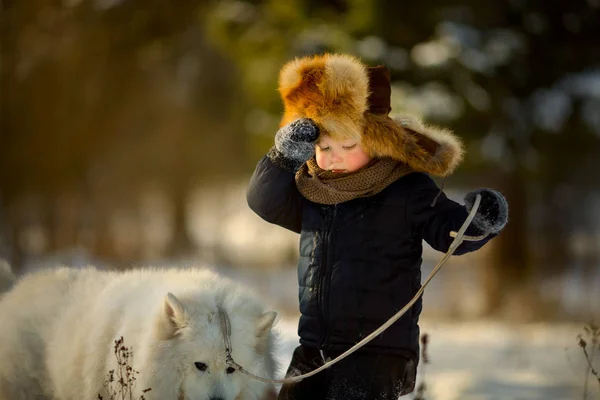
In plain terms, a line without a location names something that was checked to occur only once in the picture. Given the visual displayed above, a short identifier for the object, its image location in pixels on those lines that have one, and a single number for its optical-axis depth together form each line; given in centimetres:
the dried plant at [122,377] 734
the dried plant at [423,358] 835
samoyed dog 716
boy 752
